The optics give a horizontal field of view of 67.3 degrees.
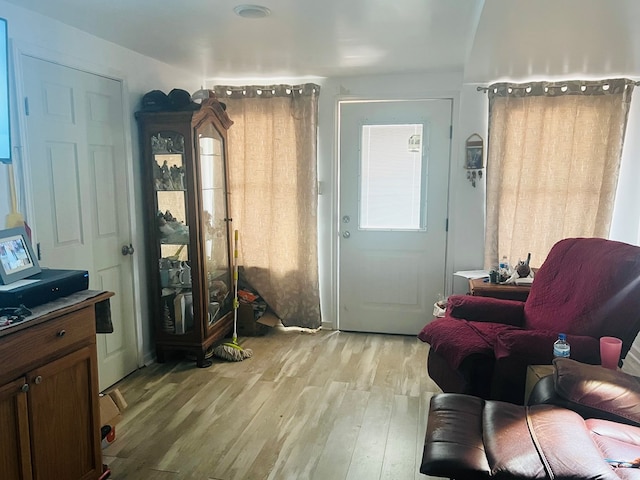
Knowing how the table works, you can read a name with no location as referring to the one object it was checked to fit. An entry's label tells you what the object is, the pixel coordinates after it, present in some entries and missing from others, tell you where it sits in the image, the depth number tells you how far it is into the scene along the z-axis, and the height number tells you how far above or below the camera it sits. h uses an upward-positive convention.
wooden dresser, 1.63 -0.81
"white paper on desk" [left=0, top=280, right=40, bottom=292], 1.73 -0.40
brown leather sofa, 1.42 -0.84
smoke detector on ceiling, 2.26 +0.80
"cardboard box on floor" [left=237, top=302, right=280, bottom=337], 4.08 -1.22
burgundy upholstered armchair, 2.28 -0.76
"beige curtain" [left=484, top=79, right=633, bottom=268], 3.52 +0.14
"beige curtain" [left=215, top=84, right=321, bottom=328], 3.98 -0.11
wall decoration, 3.75 +0.17
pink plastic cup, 2.15 -0.77
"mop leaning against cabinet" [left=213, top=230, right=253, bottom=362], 3.55 -1.27
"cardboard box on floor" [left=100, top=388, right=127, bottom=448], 2.42 -1.20
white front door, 3.89 -0.26
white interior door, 2.49 -0.04
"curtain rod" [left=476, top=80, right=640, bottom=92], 3.46 +0.69
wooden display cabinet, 3.27 -0.34
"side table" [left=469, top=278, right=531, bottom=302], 3.29 -0.76
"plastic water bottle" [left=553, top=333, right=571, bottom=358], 2.20 -0.77
